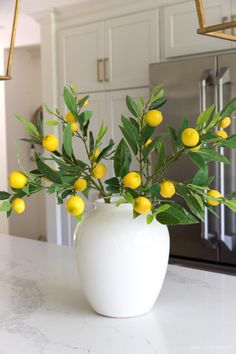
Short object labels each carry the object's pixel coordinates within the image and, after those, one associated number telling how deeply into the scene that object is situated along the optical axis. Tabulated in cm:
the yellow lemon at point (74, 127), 94
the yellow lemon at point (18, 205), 83
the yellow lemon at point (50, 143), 87
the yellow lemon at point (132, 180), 82
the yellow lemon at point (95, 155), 92
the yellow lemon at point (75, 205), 79
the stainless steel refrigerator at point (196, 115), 219
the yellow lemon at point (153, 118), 87
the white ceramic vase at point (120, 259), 88
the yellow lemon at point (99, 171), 89
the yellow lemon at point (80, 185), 86
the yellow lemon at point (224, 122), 87
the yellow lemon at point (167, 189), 83
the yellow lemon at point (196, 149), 83
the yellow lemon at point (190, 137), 79
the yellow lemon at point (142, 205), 82
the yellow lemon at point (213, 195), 88
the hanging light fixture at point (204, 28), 72
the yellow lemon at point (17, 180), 82
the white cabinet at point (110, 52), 267
